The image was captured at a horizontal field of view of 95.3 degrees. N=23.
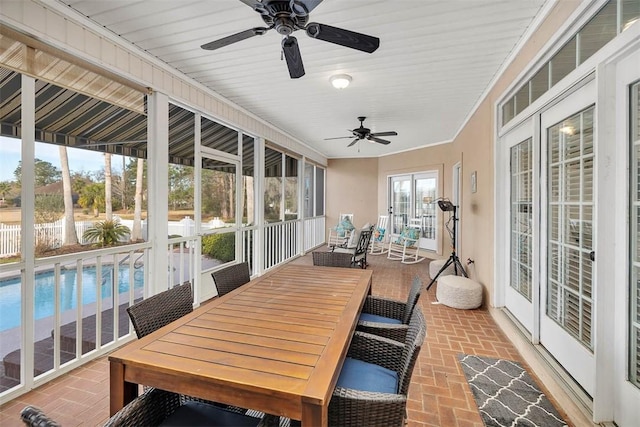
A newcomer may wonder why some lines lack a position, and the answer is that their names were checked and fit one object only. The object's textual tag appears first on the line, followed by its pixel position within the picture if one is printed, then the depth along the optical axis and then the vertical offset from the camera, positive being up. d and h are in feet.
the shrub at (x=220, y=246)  13.07 -1.63
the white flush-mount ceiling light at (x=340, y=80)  10.91 +4.96
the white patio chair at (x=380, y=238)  25.08 -2.35
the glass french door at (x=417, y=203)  24.02 +0.77
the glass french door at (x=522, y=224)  8.67 -0.43
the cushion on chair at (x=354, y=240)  18.48 -1.83
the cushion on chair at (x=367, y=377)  4.81 -2.87
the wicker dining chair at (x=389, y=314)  6.00 -2.46
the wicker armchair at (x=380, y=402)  3.70 -2.46
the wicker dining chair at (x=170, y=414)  3.80 -2.97
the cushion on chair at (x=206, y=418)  4.10 -2.98
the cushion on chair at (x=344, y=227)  26.30 -1.41
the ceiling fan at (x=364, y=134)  16.14 +4.42
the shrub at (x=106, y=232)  8.41 -0.62
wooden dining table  3.35 -1.98
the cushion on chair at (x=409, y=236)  22.13 -1.86
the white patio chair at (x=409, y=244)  22.20 -2.71
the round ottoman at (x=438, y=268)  15.48 -3.10
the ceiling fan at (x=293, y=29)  5.37 +3.77
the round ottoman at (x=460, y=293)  12.00 -3.42
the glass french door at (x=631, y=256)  4.90 -0.77
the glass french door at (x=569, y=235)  6.07 -0.55
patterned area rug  6.01 -4.26
